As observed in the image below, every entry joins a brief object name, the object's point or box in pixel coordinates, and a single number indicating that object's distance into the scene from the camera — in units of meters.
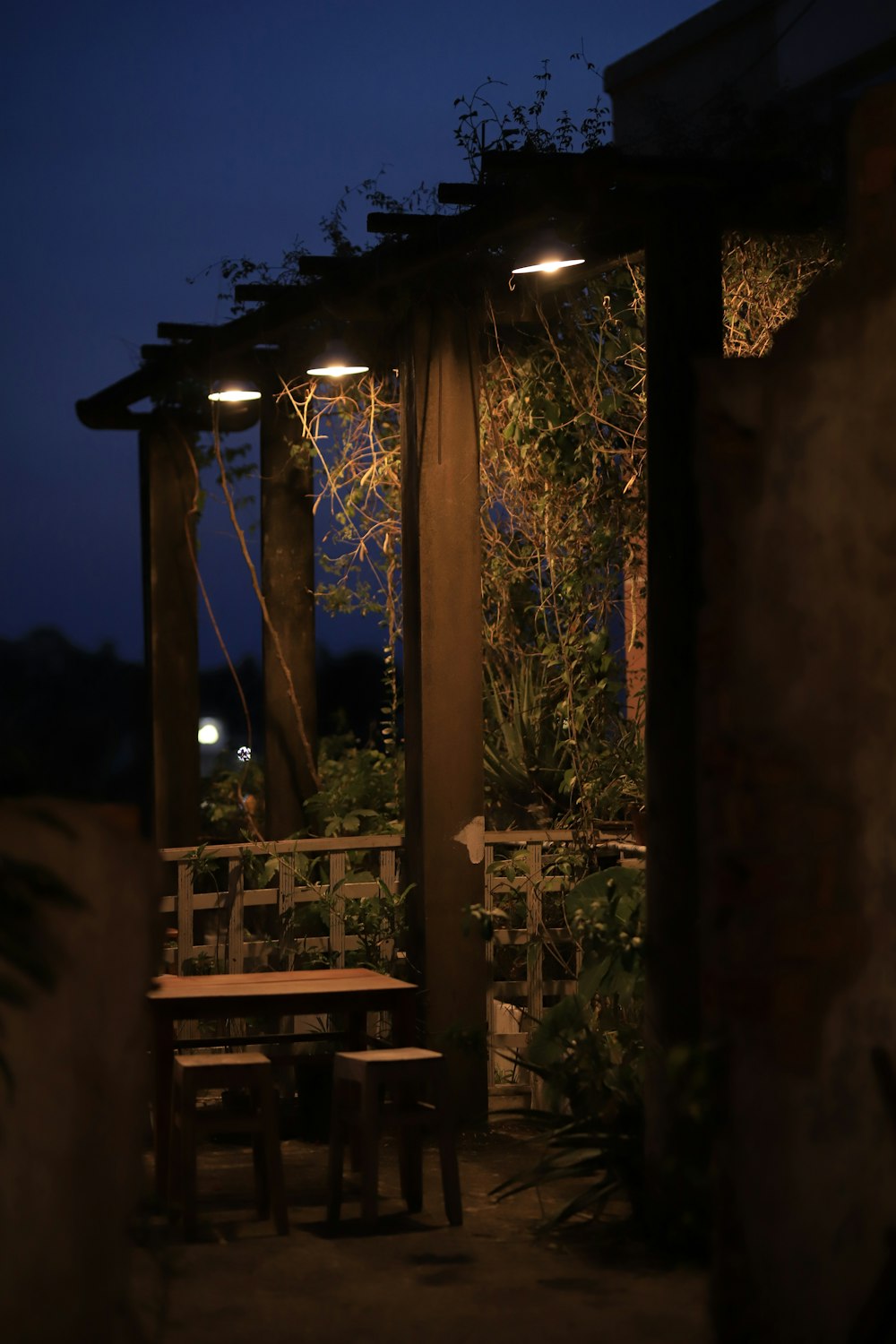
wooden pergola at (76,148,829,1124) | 5.60
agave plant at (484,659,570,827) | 8.58
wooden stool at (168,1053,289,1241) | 5.70
